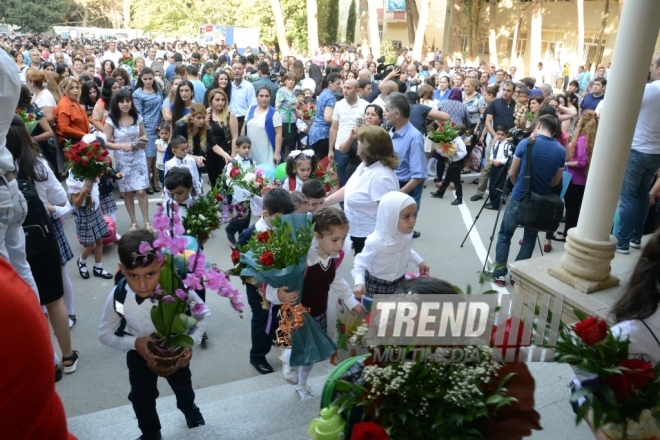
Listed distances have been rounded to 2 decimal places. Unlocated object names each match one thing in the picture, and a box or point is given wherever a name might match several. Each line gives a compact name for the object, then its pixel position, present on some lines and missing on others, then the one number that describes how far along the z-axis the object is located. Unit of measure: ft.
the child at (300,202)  15.20
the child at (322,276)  12.30
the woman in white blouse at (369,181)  16.29
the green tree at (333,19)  135.54
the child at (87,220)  18.58
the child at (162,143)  24.17
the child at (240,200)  19.66
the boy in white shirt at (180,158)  20.57
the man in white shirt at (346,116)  24.63
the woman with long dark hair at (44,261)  12.67
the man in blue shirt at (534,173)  18.28
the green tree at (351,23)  140.67
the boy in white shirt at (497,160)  26.27
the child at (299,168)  19.13
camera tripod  20.73
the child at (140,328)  9.50
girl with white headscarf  13.08
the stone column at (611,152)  13.42
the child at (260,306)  13.85
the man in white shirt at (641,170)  17.67
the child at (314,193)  16.37
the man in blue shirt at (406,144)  18.94
